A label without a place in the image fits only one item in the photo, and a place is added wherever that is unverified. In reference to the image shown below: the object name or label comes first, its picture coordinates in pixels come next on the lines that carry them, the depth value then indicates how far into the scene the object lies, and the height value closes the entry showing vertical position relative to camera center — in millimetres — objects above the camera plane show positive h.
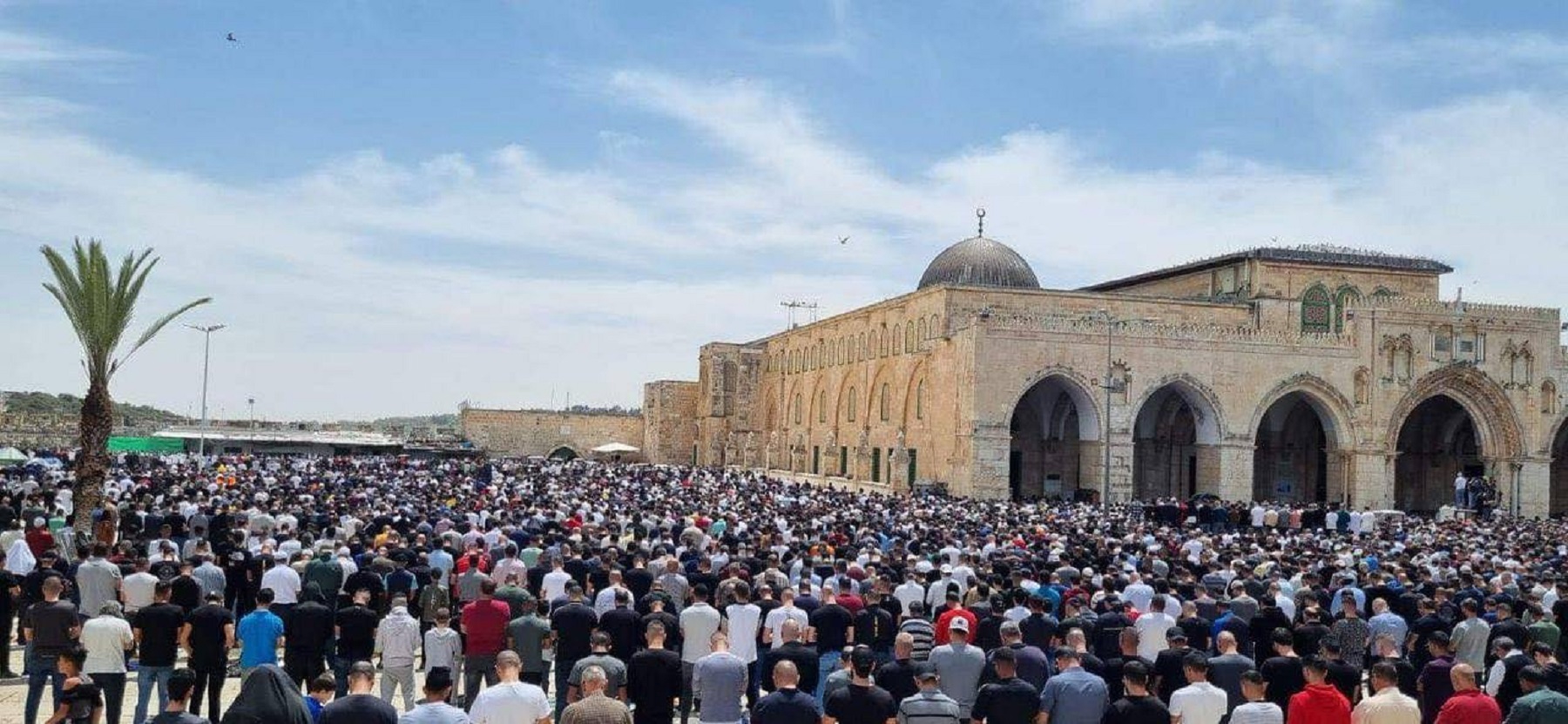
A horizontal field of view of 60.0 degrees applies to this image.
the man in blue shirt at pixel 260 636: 8906 -1407
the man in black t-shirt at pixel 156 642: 8969 -1477
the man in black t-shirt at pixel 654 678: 8133 -1449
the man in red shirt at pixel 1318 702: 7277 -1301
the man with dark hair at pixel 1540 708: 7211 -1279
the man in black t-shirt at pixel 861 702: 7031 -1340
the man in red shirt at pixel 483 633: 9734 -1456
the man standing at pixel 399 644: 9312 -1496
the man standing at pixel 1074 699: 7480 -1365
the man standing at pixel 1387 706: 7098 -1271
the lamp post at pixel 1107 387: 37406 +1865
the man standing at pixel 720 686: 7957 -1446
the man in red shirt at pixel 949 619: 9227 -1202
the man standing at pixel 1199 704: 7270 -1330
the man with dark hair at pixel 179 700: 5977 -1287
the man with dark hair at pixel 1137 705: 7055 -1308
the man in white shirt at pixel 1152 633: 10203 -1343
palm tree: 20391 +1378
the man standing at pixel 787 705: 6824 -1330
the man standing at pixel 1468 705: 7129 -1259
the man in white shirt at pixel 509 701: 6891 -1375
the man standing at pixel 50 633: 9188 -1484
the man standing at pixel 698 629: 9625 -1358
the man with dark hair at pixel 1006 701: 7277 -1354
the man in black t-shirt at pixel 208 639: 9053 -1456
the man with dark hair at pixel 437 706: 6488 -1340
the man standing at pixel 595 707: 6277 -1268
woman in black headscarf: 6379 -1315
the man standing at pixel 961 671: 8336 -1372
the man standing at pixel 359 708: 6379 -1330
